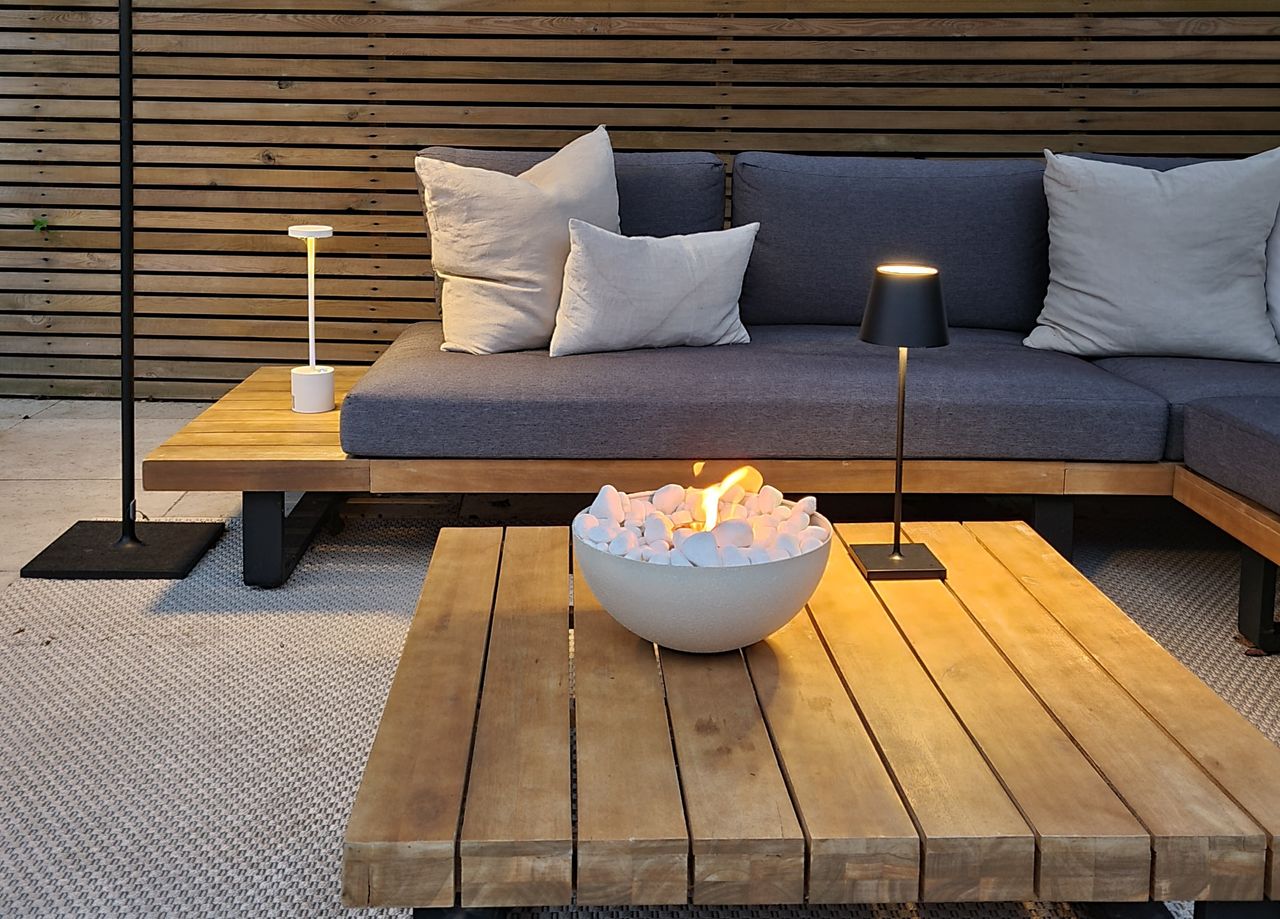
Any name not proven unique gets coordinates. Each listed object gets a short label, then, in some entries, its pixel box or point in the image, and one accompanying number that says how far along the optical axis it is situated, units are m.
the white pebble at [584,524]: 1.75
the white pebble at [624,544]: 1.69
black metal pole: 2.98
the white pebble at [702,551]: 1.63
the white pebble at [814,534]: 1.73
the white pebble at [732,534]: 1.66
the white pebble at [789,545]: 1.68
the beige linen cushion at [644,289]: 3.17
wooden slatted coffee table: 1.31
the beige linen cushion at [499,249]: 3.24
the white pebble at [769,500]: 1.85
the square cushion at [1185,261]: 3.27
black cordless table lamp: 2.04
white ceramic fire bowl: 1.63
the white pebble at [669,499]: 1.84
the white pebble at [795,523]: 1.75
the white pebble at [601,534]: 1.72
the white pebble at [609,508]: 1.80
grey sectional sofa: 2.92
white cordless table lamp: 3.25
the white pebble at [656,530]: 1.71
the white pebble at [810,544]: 1.70
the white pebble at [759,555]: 1.64
